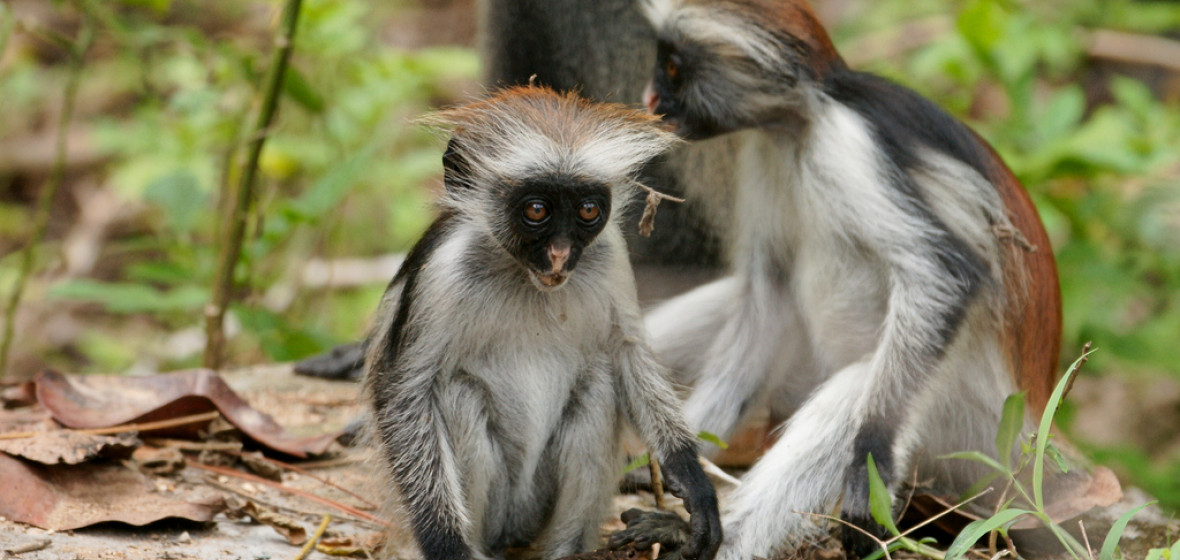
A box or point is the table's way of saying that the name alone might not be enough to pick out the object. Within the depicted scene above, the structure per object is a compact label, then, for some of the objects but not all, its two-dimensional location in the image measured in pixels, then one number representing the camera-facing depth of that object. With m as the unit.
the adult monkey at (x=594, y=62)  12.29
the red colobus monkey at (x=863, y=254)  9.09
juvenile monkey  7.96
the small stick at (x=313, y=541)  8.30
